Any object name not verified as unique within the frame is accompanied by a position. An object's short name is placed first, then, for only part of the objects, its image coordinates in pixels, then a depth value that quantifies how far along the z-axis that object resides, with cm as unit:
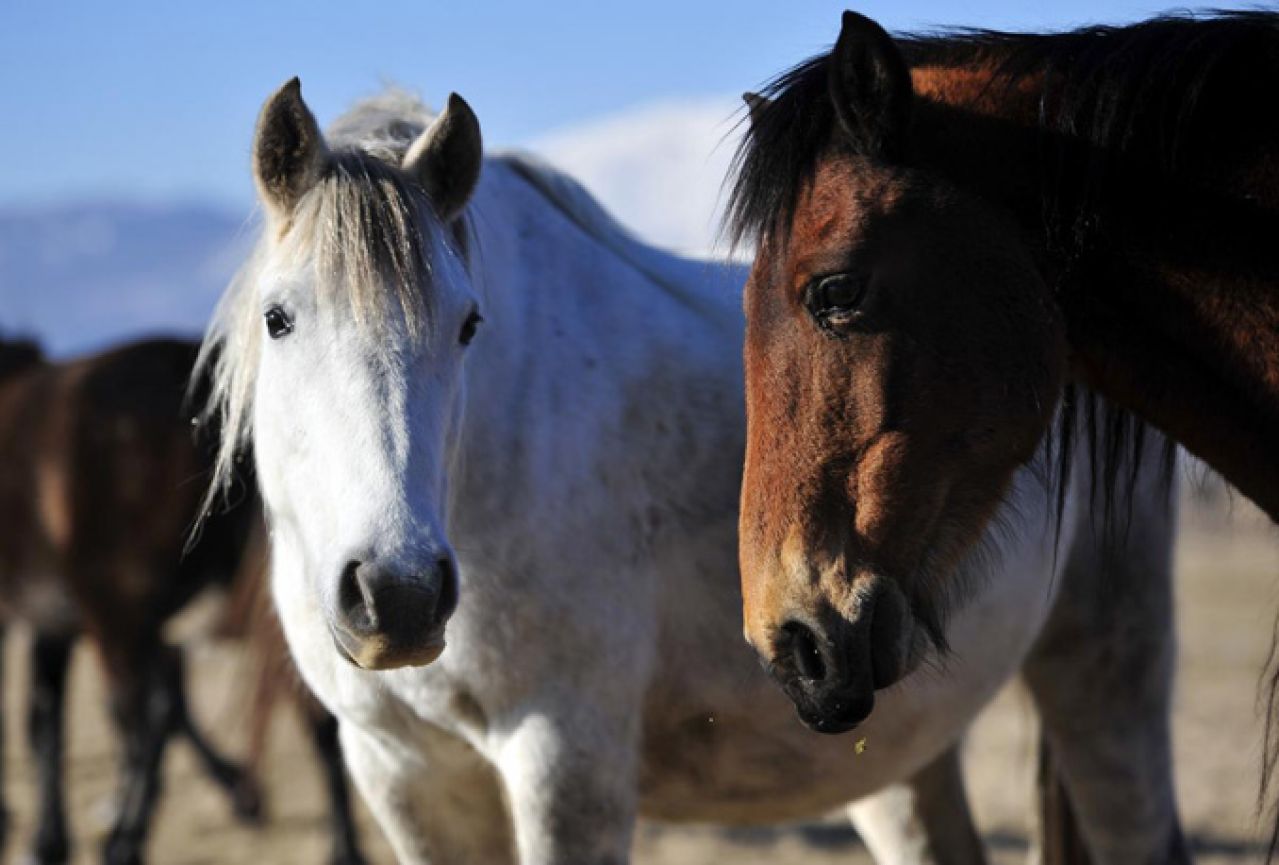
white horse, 534
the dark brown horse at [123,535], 1445
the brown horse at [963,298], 497
